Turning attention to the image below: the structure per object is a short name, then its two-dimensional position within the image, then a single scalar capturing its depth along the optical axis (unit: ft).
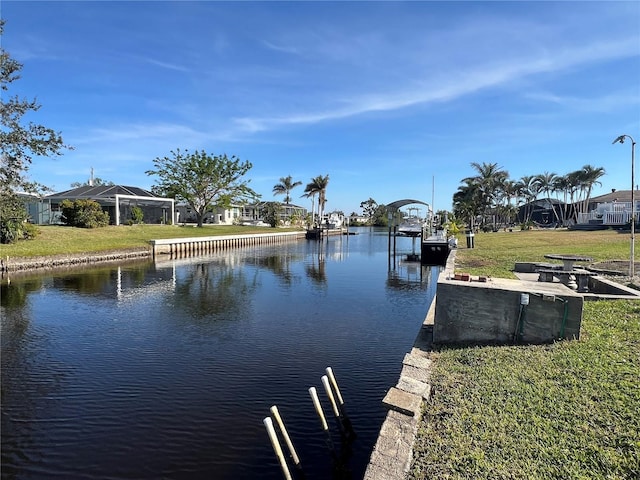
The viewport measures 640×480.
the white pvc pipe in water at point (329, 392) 21.08
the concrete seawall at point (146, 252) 84.64
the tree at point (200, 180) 200.95
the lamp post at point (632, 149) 48.36
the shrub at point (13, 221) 78.26
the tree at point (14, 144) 69.77
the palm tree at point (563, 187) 237.08
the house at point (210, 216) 249.75
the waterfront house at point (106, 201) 146.10
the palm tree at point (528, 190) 254.68
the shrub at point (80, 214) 133.49
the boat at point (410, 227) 228.63
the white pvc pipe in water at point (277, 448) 16.11
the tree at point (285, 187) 346.33
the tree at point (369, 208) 503.69
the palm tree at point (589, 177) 218.79
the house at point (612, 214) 160.35
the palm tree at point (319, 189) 295.89
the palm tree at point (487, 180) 193.47
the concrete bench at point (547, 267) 45.72
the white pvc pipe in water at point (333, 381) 22.57
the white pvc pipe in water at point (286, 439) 17.70
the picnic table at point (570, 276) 41.47
